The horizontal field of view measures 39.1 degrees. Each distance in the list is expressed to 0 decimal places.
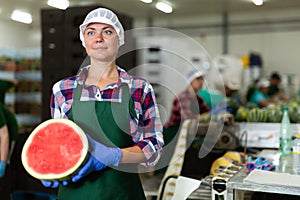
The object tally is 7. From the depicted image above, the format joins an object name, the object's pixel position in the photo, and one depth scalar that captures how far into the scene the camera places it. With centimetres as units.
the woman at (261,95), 624
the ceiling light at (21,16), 1023
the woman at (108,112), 166
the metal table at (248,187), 178
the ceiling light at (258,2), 862
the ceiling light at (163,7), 887
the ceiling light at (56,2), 742
